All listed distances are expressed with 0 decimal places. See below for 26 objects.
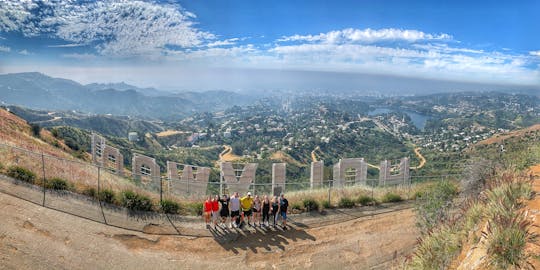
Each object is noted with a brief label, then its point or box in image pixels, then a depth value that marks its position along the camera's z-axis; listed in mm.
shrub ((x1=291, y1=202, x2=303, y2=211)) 12469
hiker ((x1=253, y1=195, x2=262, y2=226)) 10758
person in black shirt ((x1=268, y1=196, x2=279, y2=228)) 10789
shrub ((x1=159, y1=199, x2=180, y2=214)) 11009
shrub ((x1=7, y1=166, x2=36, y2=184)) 10844
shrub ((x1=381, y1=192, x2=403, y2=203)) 14232
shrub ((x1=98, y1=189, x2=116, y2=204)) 10734
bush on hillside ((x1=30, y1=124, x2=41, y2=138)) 27339
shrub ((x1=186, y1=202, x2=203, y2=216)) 11273
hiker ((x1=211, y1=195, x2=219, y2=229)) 10281
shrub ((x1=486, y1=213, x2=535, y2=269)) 4805
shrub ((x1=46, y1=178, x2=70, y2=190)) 10742
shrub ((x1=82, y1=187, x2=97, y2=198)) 10791
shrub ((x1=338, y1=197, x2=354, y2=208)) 13195
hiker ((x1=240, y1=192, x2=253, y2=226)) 10703
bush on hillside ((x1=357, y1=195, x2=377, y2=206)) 13664
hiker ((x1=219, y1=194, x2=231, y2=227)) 10336
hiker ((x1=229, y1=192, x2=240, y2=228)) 10406
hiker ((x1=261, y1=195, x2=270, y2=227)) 10659
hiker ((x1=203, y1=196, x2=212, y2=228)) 10312
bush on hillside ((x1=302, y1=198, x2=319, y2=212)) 12562
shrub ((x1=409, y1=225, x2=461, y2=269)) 6312
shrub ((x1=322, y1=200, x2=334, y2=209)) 12870
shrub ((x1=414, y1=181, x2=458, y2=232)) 9131
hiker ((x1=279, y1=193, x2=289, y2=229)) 10734
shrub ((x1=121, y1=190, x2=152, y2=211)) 10727
